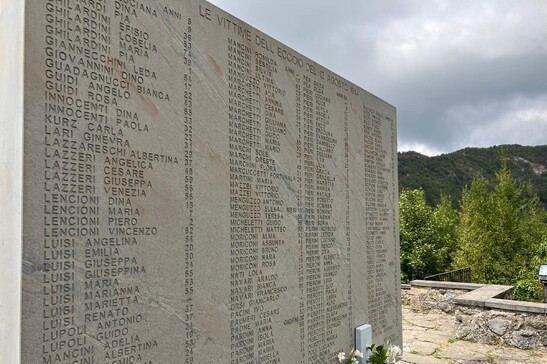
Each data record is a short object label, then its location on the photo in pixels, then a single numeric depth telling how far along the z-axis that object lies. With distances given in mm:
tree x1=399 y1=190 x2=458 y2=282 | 15078
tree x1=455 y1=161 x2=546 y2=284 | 13805
